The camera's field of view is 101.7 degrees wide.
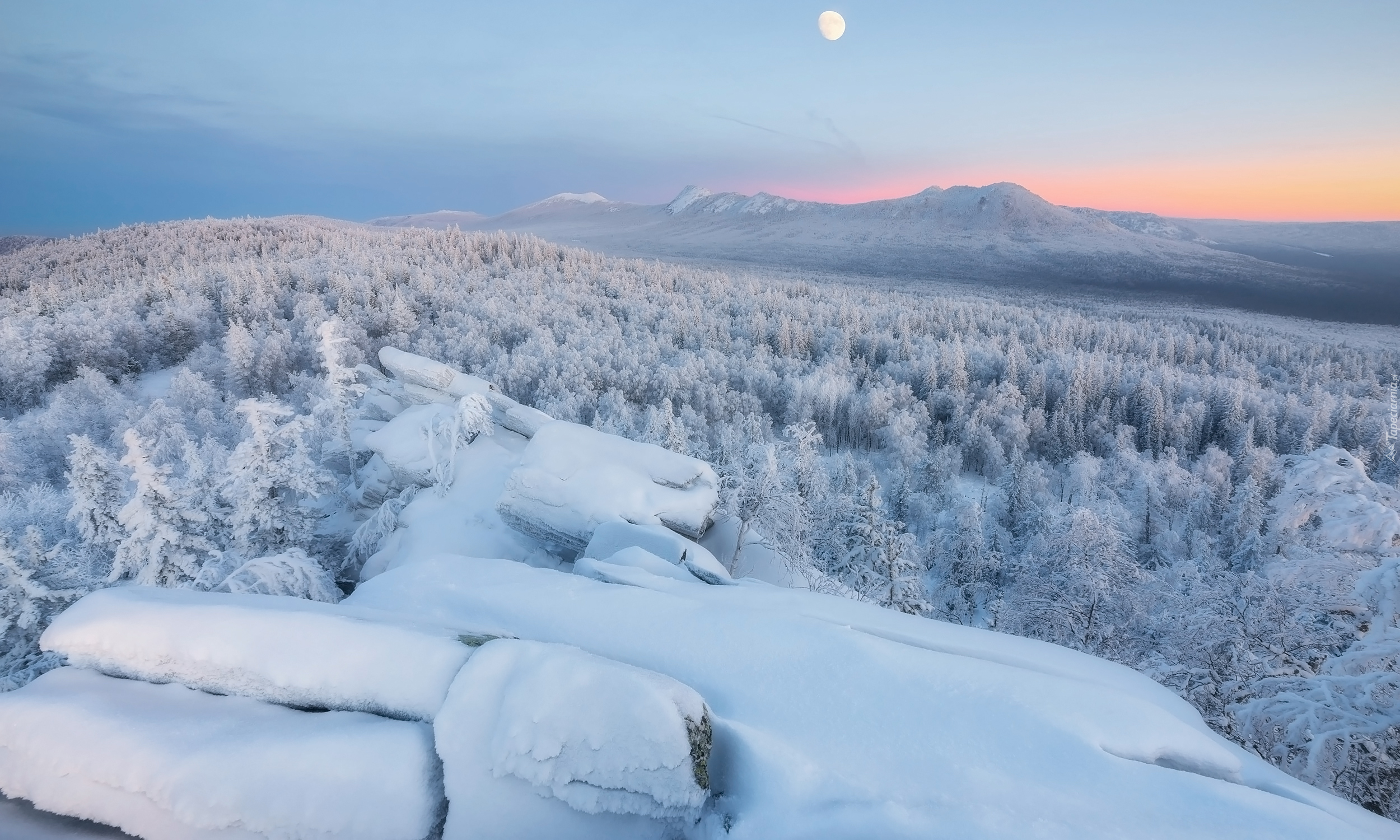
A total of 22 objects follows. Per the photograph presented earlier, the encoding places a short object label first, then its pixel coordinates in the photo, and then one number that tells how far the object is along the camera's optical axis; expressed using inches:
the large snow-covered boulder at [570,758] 217.3
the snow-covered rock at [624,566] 422.9
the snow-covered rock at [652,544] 519.6
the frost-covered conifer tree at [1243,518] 1175.3
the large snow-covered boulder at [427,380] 938.1
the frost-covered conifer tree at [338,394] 908.0
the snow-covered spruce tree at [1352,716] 298.7
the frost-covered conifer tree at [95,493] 641.6
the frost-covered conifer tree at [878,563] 823.7
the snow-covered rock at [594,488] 610.2
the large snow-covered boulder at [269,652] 245.0
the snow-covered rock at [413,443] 743.0
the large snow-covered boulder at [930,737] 203.6
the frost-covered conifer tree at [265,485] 653.3
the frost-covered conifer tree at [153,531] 582.9
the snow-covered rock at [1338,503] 410.0
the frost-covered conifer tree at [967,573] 1146.0
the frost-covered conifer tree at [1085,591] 732.7
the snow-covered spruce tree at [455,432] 713.6
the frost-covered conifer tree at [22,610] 526.9
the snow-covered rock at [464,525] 620.4
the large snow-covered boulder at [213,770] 200.8
